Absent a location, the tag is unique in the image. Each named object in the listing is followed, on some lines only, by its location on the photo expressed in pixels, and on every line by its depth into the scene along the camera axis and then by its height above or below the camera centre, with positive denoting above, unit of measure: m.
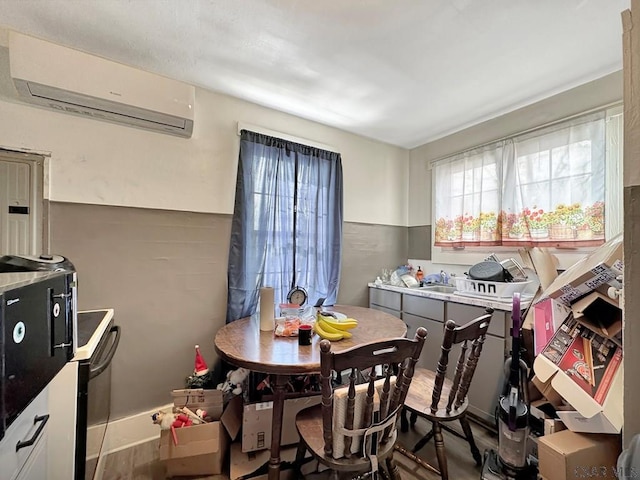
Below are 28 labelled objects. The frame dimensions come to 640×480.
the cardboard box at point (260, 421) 1.62 -1.05
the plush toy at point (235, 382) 1.83 -0.92
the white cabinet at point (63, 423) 1.05 -0.69
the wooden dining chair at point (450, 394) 1.38 -0.79
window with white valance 1.98 +0.42
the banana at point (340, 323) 1.67 -0.50
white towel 1.11 -0.70
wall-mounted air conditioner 1.47 +0.87
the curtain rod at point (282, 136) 2.37 +0.93
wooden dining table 1.28 -0.56
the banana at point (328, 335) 1.59 -0.54
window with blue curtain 2.30 +0.15
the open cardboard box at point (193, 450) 1.55 -1.16
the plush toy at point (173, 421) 1.55 -1.02
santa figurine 1.93 -0.95
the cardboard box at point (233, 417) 1.66 -1.06
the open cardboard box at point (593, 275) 1.18 -0.15
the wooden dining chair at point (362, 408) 1.06 -0.67
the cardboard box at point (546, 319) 1.41 -0.41
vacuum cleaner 1.47 -0.97
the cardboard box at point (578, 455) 1.08 -0.84
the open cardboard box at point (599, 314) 1.20 -0.33
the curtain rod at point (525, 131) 1.98 +0.92
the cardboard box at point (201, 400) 1.71 -0.98
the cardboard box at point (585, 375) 1.08 -0.56
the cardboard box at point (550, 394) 1.40 -0.76
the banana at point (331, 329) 1.63 -0.52
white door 1.65 +0.21
